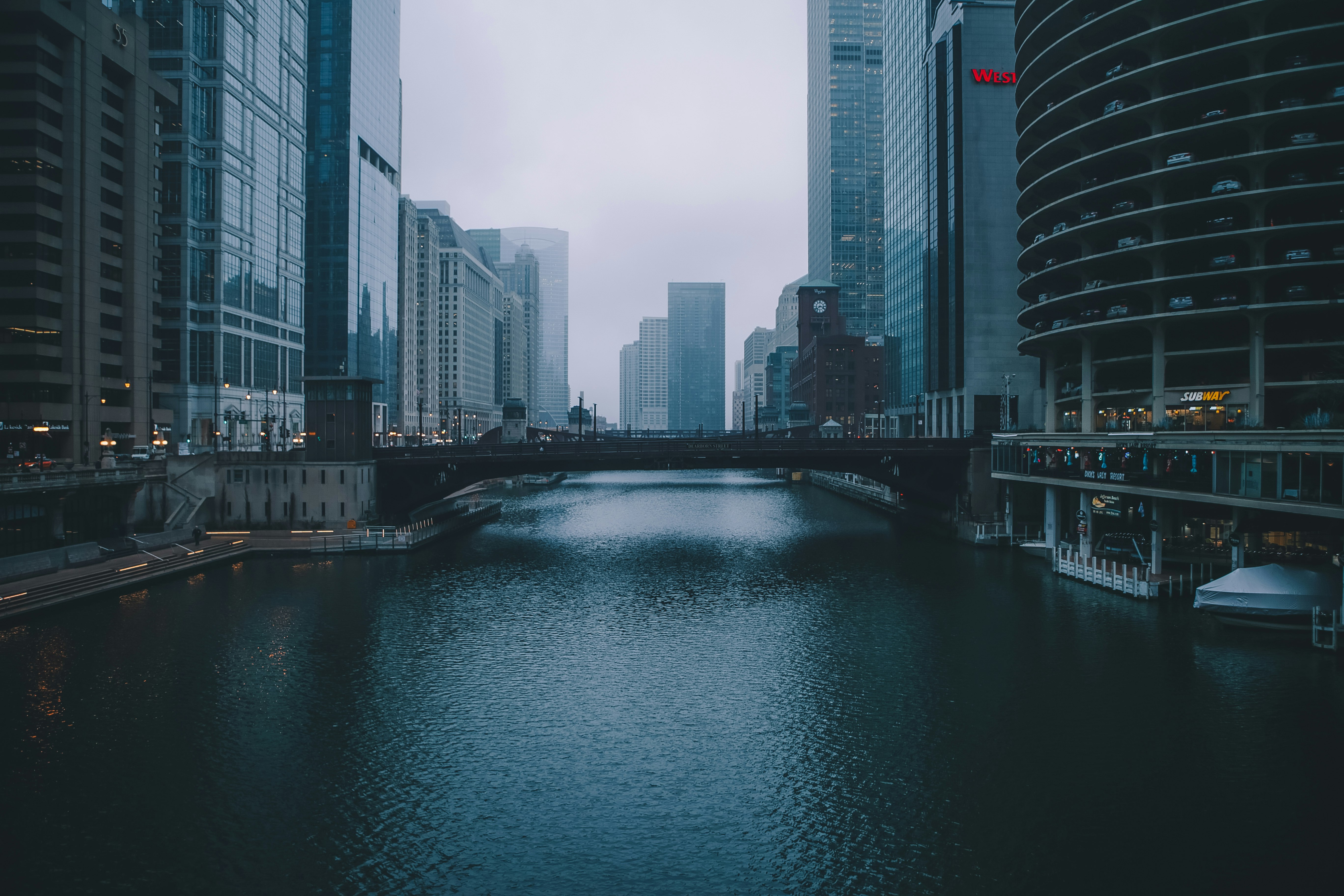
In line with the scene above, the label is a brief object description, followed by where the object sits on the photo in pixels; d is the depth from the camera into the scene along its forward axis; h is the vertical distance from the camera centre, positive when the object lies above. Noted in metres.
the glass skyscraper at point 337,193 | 180.75 +58.90
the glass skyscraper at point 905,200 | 133.88 +45.18
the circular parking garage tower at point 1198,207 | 56.56 +18.67
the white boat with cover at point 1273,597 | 39.28 -7.58
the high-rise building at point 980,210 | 110.56 +34.19
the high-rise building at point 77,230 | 85.00 +24.69
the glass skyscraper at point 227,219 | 118.00 +36.30
